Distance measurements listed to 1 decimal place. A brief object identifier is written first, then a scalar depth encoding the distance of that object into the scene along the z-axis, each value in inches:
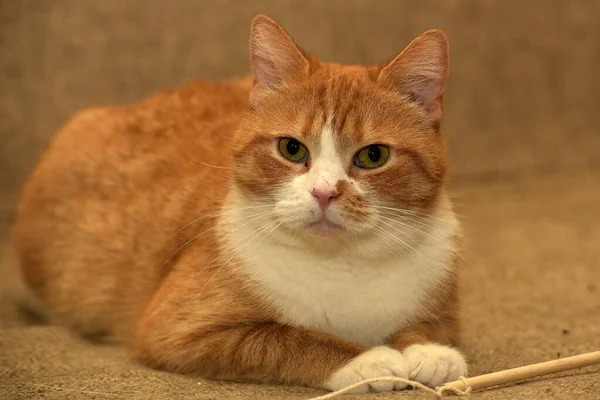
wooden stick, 83.4
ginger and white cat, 87.0
